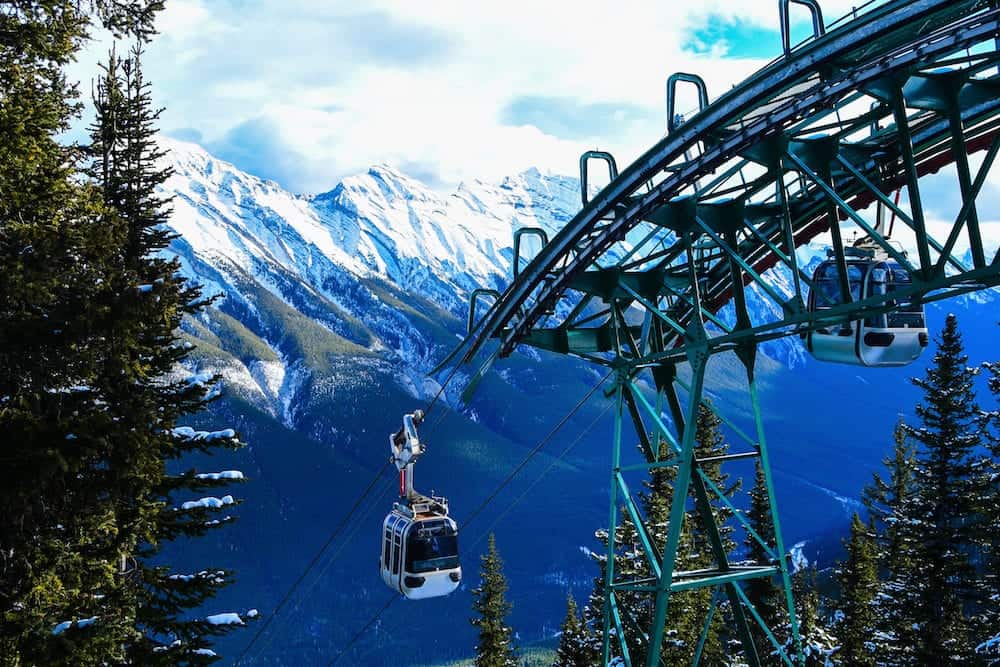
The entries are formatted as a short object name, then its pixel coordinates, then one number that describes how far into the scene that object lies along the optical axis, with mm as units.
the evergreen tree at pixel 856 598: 42250
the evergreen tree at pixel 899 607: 30516
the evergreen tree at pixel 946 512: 30078
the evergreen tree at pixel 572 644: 44375
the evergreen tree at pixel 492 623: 45250
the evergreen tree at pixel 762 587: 38469
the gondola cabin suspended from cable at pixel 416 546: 21328
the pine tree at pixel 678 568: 36188
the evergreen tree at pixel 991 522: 27859
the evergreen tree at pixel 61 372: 11570
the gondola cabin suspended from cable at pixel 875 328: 15234
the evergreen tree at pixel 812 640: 29884
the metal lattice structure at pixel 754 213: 12472
